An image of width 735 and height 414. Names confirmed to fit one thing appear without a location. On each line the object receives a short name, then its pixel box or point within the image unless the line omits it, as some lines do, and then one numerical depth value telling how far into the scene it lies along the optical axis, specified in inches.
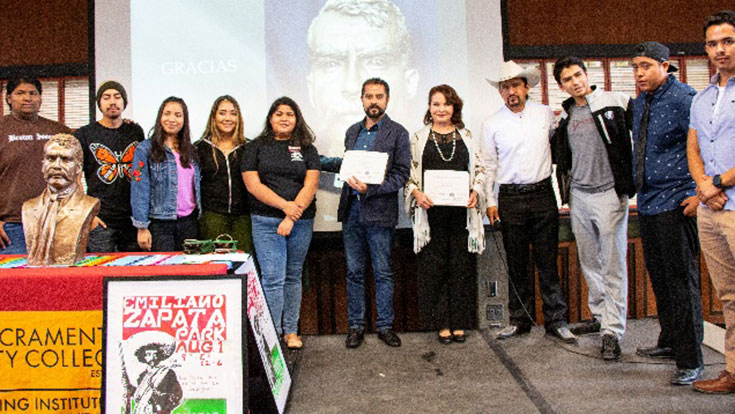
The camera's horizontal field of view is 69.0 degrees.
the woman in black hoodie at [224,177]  118.7
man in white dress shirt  120.4
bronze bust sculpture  79.7
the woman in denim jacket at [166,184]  108.8
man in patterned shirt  95.0
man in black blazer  119.5
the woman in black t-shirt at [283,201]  115.2
